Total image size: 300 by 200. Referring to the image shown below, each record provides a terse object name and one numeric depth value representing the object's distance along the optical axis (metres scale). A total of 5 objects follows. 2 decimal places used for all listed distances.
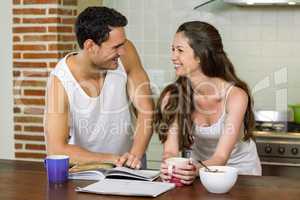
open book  2.31
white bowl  2.07
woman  2.81
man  2.80
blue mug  2.26
